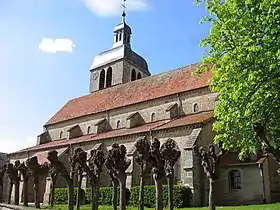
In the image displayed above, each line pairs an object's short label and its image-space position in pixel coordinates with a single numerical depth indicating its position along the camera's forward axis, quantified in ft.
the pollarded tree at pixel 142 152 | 54.73
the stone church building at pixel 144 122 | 77.56
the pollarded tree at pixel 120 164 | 50.16
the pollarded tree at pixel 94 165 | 64.07
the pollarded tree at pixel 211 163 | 47.66
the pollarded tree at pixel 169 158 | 56.46
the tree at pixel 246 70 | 45.16
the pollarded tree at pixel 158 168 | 44.50
